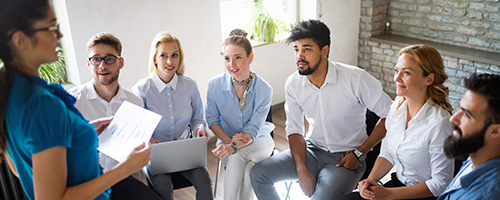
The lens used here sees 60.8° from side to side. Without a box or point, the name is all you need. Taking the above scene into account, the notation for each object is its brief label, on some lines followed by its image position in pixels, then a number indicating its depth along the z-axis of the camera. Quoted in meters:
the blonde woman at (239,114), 2.70
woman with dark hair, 1.26
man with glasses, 2.44
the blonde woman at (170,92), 2.71
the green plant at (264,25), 4.58
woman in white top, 2.02
